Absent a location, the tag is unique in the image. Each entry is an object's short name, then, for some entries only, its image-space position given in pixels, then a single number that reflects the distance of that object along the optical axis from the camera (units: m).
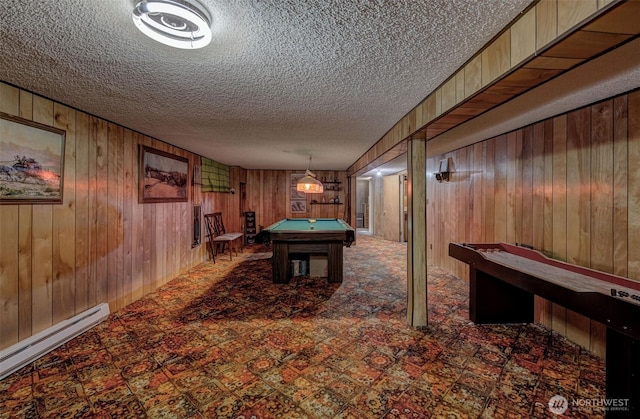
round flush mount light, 1.17
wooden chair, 5.59
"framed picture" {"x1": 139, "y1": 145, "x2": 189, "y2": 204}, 3.62
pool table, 4.04
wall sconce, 4.68
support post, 2.70
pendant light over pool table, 4.79
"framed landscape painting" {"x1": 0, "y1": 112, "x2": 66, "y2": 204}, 2.06
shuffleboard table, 1.42
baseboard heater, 1.99
